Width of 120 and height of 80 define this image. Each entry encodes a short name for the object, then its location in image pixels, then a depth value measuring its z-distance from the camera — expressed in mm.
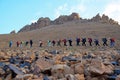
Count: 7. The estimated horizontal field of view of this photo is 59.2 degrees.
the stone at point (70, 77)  3482
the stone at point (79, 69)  3827
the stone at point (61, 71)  3798
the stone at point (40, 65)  4071
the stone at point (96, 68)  3640
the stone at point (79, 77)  3576
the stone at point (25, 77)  3651
